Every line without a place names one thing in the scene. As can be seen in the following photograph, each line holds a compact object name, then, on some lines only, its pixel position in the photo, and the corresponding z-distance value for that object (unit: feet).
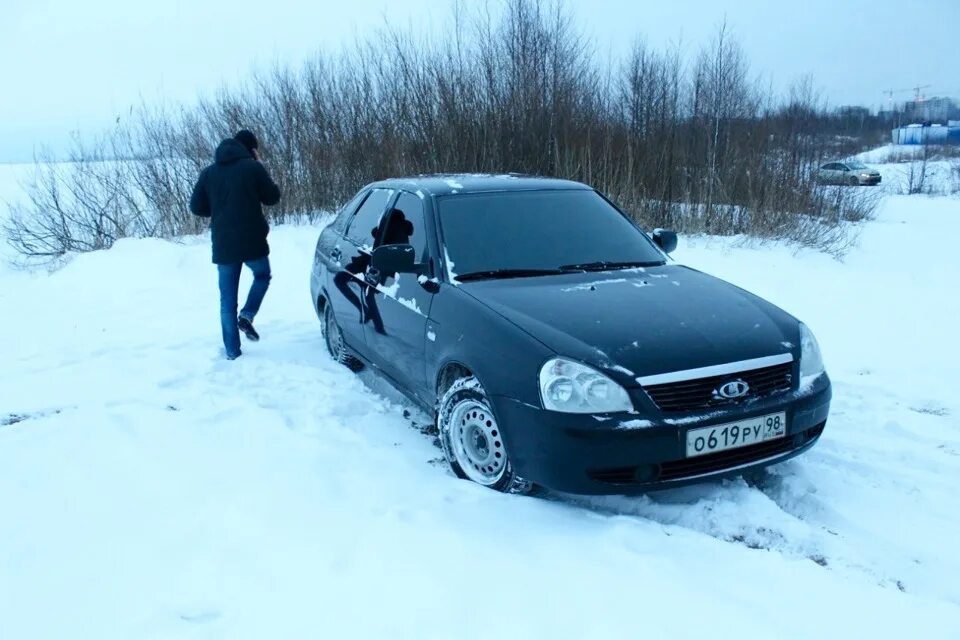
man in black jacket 18.02
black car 9.34
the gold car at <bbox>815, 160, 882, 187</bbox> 41.91
